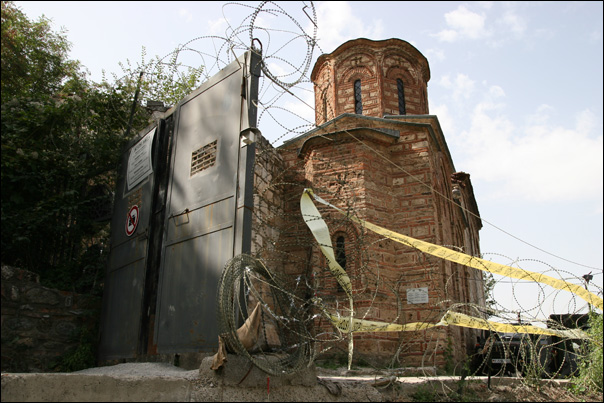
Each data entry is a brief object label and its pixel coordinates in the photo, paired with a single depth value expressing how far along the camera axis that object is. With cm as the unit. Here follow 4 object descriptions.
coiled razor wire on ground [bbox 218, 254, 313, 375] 421
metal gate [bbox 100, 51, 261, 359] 576
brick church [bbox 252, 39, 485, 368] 798
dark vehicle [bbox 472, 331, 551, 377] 756
